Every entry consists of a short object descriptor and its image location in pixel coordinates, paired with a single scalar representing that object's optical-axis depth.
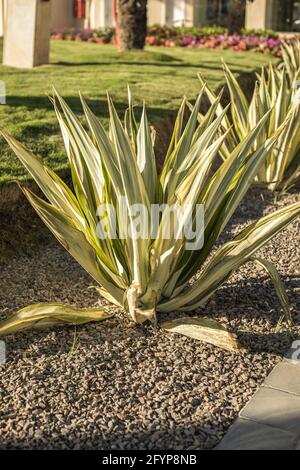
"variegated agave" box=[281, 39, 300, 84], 7.54
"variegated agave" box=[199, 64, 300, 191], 6.27
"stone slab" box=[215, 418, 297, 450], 2.86
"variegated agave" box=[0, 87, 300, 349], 3.67
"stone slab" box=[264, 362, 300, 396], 3.32
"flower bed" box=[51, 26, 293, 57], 15.62
